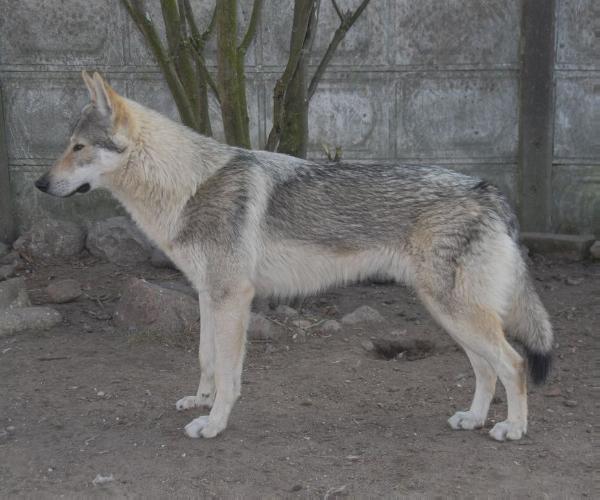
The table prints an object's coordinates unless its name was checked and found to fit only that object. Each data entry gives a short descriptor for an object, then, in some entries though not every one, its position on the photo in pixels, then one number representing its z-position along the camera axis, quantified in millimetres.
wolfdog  4152
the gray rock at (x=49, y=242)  7641
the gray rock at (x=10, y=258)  7627
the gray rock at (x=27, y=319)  5926
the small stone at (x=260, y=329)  5883
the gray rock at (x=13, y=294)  6223
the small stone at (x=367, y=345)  5758
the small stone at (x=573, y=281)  7096
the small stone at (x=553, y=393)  4887
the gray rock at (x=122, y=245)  7562
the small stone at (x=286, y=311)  6307
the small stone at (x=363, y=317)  6184
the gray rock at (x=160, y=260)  7336
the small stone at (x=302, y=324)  6102
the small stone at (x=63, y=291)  6555
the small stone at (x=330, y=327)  6043
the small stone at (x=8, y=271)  7214
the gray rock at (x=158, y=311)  5883
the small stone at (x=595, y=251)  7605
